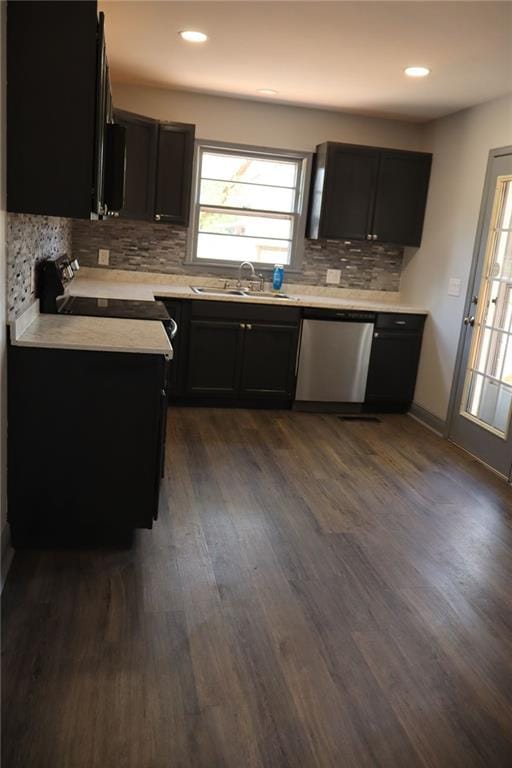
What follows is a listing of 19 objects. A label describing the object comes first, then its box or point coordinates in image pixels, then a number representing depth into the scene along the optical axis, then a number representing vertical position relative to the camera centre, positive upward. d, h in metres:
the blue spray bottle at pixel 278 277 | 5.19 -0.27
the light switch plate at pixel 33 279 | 2.83 -0.25
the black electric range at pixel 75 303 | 3.05 -0.42
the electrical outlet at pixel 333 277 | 5.44 -0.23
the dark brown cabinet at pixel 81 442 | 2.44 -0.83
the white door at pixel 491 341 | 4.06 -0.52
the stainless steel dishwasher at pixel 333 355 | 4.87 -0.81
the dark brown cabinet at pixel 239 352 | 4.70 -0.83
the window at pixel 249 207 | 5.13 +0.28
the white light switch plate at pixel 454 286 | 4.63 -0.19
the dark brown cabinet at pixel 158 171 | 4.56 +0.45
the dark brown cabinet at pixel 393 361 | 5.03 -0.84
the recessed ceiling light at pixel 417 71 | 3.66 +1.06
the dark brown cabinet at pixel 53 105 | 2.15 +0.41
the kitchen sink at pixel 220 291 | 4.85 -0.41
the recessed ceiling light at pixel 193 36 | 3.37 +1.06
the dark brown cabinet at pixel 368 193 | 4.96 +0.46
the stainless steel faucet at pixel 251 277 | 5.23 -0.29
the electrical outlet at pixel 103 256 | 4.98 -0.21
